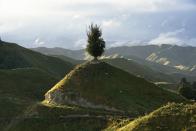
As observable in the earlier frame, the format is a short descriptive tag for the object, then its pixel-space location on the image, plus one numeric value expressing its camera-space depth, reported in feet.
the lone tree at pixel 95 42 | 383.24
